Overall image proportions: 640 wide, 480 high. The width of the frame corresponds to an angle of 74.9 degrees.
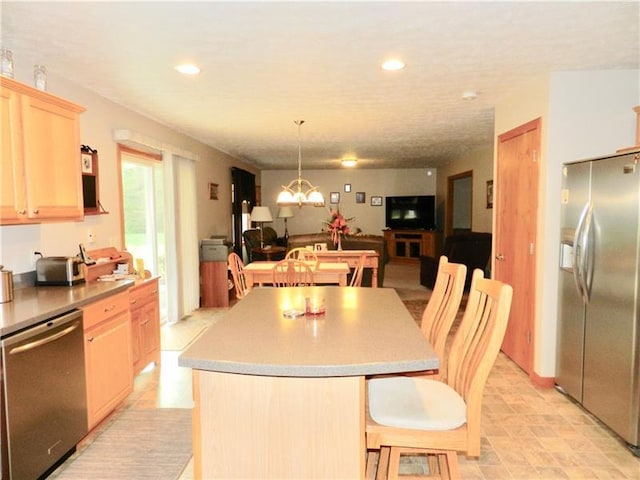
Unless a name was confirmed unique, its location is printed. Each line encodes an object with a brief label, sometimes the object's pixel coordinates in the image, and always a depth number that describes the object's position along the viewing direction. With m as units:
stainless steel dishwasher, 1.89
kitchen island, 1.46
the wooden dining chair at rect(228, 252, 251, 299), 4.00
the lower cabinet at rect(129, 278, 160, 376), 3.34
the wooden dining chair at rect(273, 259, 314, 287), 4.02
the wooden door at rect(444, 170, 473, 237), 9.30
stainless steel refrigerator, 2.42
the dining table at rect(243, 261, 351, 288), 4.21
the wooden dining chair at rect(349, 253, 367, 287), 4.45
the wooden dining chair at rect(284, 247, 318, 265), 4.96
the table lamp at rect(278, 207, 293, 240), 10.32
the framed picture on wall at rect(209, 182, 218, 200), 6.45
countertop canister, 2.31
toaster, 2.80
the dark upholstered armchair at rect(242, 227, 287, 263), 7.78
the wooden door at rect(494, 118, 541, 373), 3.42
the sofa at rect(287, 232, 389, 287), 6.69
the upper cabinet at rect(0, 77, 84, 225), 2.30
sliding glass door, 4.36
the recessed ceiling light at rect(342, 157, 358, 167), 7.90
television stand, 10.12
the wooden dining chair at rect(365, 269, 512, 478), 1.58
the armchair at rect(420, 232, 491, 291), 6.21
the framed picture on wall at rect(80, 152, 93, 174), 3.32
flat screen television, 10.40
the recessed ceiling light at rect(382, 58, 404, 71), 2.83
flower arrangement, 5.60
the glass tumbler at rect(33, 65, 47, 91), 2.61
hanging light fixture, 4.79
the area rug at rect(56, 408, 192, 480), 2.25
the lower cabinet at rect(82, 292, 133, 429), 2.51
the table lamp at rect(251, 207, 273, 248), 8.27
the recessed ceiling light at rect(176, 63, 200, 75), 2.89
